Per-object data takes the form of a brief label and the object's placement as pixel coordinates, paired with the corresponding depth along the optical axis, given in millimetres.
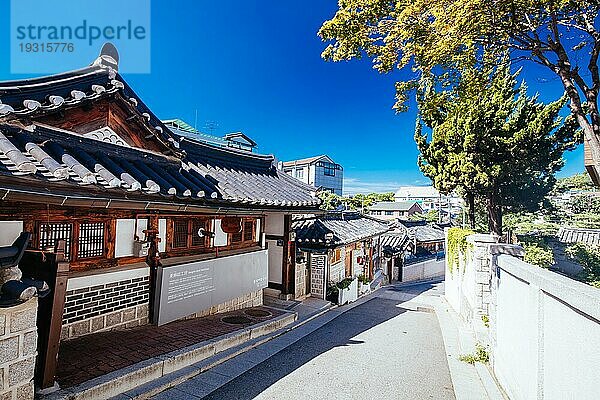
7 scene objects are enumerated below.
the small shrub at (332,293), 14376
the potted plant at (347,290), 14766
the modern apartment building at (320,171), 56969
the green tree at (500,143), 16406
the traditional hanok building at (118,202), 4707
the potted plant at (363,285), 18281
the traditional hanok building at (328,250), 14172
